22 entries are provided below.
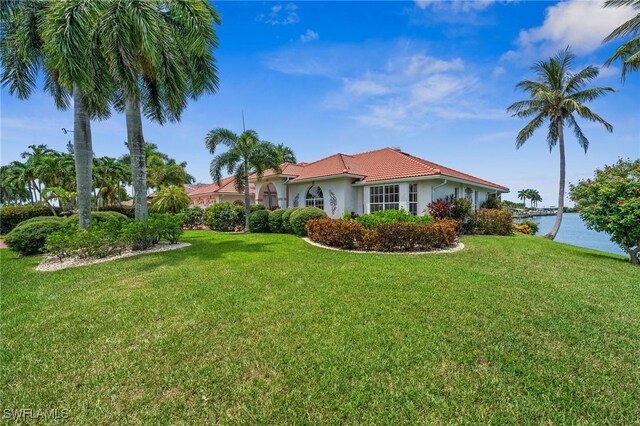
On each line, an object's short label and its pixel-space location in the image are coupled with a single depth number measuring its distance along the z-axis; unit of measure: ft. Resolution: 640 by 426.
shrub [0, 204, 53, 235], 76.23
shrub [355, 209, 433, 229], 41.70
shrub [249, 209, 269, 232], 62.39
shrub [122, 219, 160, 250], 37.11
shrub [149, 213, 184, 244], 41.04
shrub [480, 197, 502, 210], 69.35
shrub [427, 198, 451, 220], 50.31
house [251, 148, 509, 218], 53.67
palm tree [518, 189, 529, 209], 344.78
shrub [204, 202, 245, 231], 69.56
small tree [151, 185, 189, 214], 82.69
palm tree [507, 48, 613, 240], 66.54
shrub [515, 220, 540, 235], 78.59
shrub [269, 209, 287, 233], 59.31
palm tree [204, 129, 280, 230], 59.21
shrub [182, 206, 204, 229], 79.93
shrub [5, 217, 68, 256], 38.91
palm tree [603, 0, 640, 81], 45.83
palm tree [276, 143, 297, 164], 131.95
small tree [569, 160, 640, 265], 32.96
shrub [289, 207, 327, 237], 51.98
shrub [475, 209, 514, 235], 55.16
